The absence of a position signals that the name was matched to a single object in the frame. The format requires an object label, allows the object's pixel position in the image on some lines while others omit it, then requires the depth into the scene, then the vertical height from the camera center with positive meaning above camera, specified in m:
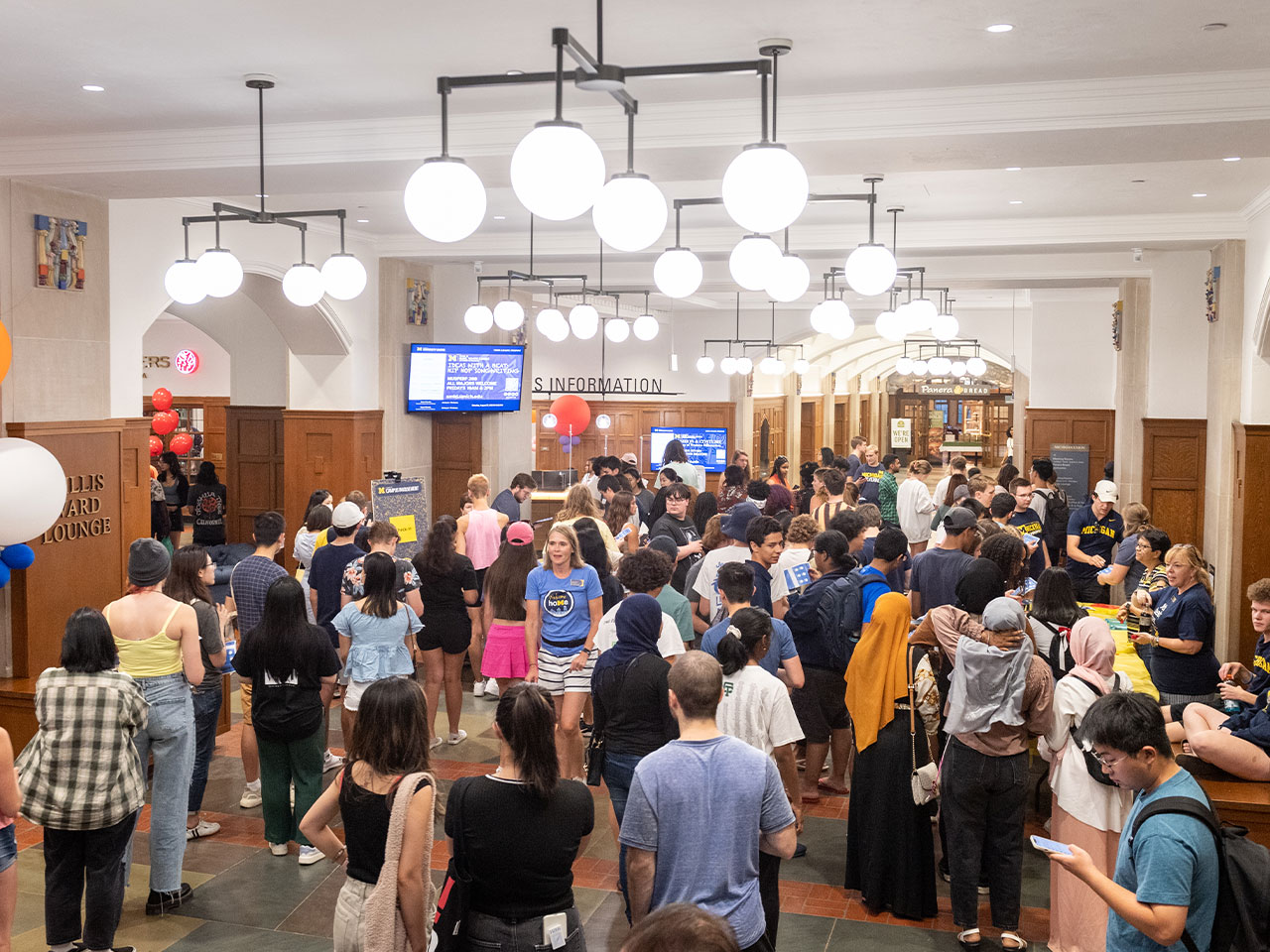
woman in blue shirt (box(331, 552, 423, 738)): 5.20 -0.97
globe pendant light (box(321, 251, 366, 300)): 5.19 +0.72
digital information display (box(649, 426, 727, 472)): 18.53 -0.25
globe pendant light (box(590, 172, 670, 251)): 3.16 +0.64
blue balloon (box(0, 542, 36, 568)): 5.84 -0.72
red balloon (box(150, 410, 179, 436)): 14.19 +0.03
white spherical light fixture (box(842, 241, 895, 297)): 5.25 +0.79
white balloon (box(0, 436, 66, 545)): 5.22 -0.33
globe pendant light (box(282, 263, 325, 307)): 5.26 +0.69
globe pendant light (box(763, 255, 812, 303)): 4.67 +0.67
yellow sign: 9.30 -0.85
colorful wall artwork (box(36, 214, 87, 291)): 6.51 +1.04
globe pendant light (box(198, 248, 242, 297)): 5.16 +0.73
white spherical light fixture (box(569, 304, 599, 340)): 8.64 +0.86
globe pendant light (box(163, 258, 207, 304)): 5.18 +0.68
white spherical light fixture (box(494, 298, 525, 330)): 8.88 +0.93
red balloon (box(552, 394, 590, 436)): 14.82 +0.19
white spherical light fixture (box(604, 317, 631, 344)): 10.32 +0.94
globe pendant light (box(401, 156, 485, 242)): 3.07 +0.65
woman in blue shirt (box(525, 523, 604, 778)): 5.49 -0.93
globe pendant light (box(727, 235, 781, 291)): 4.18 +0.66
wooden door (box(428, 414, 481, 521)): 12.02 -0.28
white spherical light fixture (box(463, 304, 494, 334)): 9.55 +0.96
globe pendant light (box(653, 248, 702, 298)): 4.13 +0.60
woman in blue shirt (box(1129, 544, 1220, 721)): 5.27 -1.00
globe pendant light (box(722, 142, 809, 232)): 3.16 +0.72
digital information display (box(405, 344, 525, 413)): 11.32 +0.52
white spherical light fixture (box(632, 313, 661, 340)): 10.06 +0.96
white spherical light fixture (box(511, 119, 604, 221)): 2.78 +0.67
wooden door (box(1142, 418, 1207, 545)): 10.42 -0.39
